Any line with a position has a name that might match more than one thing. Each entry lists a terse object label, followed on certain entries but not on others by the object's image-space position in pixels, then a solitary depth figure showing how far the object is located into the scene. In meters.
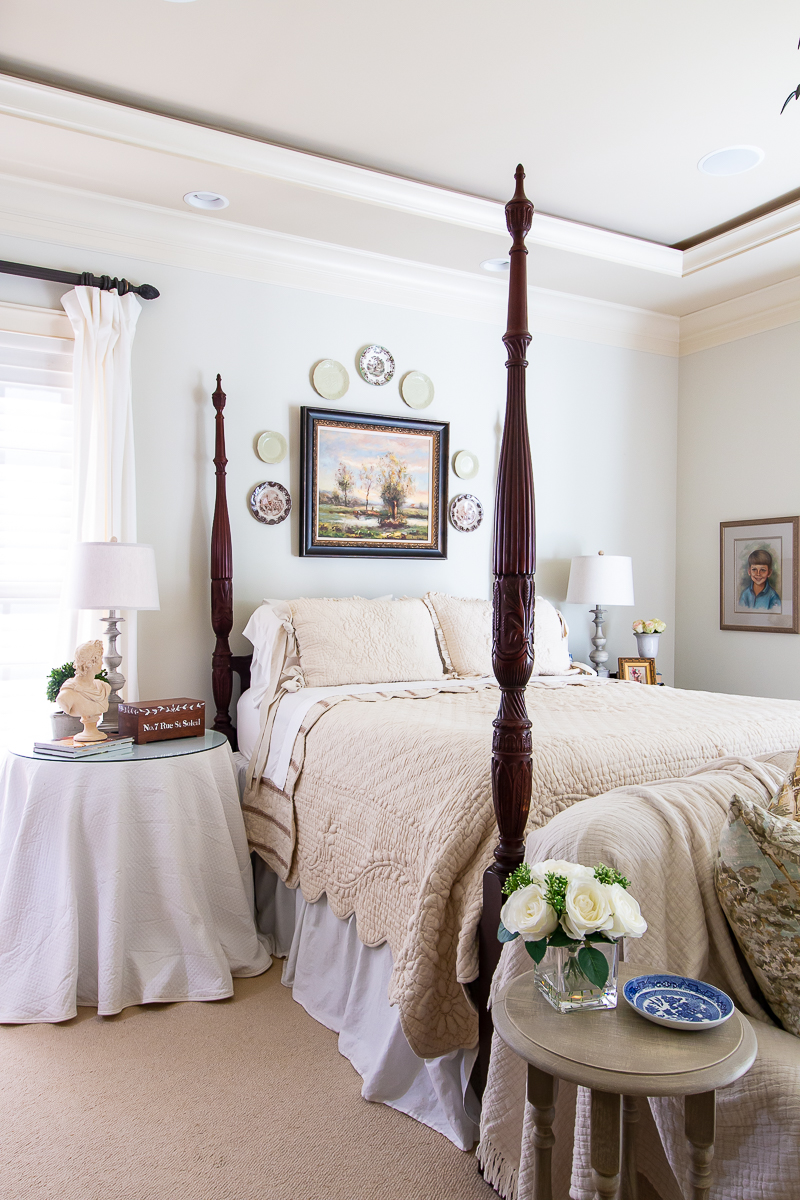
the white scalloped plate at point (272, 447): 3.70
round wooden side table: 1.07
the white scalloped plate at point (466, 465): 4.20
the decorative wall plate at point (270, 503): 3.68
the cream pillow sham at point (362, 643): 3.18
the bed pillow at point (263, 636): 3.23
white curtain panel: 3.23
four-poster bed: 1.77
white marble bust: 2.70
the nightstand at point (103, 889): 2.44
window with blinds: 3.20
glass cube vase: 1.23
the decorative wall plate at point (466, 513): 4.18
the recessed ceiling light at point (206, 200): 3.28
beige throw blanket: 1.20
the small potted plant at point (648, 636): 4.45
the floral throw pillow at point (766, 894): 1.33
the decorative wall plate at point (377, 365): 3.96
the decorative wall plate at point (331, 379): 3.84
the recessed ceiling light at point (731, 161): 3.19
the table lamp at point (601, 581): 4.24
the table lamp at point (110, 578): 2.81
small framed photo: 4.31
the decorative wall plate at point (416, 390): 4.06
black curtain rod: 3.15
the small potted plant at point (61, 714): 2.77
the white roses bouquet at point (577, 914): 1.20
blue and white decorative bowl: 1.17
